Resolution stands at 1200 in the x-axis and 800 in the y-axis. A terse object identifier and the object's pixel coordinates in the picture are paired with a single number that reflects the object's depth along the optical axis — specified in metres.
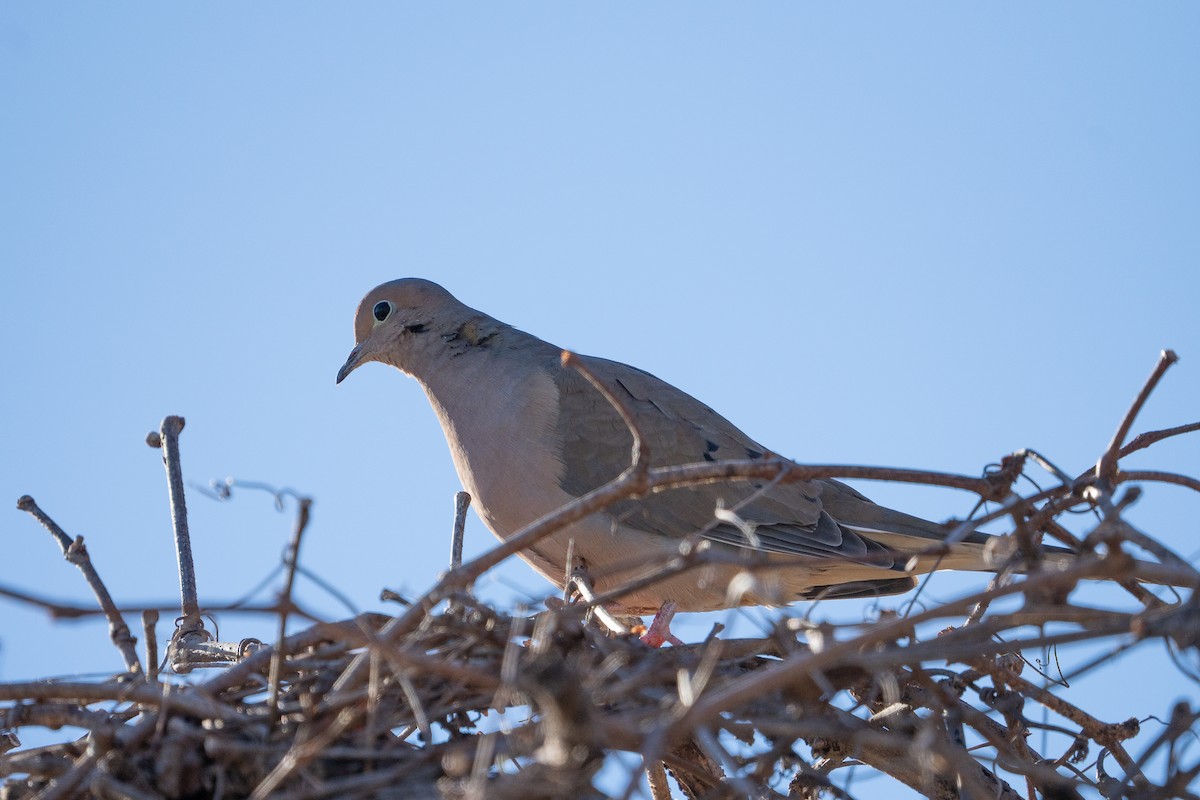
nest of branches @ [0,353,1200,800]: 4.23
